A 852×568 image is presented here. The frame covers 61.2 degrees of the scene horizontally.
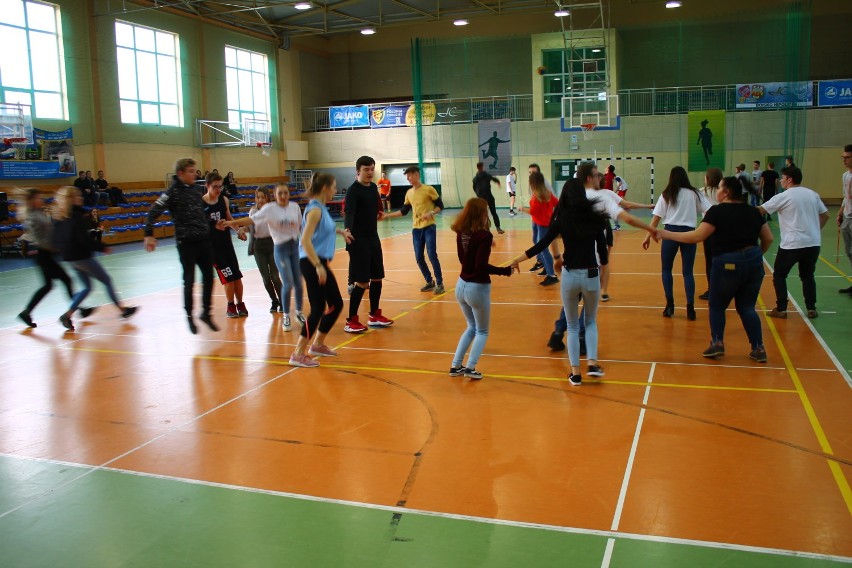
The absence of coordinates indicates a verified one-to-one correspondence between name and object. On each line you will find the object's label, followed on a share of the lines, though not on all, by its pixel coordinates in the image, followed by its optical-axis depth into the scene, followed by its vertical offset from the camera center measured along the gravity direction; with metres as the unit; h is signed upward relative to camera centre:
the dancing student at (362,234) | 8.70 -0.45
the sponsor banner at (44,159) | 22.29 +1.55
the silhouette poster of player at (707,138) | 30.78 +2.09
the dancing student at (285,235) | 8.98 -0.45
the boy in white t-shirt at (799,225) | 8.62 -0.49
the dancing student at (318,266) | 6.95 -0.66
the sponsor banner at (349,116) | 36.66 +4.15
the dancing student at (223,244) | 9.54 -0.58
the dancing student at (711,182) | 9.08 +0.06
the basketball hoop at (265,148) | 33.13 +2.46
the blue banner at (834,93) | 30.33 +3.78
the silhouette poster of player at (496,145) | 33.56 +2.24
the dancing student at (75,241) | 9.27 -0.45
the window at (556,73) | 32.47 +5.35
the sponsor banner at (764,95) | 30.23 +3.77
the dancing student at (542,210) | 11.34 -0.29
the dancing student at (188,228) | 8.49 -0.30
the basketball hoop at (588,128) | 24.87 +2.31
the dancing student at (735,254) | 6.96 -0.66
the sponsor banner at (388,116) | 35.78 +3.99
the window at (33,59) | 22.80 +4.81
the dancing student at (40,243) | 9.55 -0.48
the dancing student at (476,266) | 6.37 -0.63
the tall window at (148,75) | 27.06 +4.98
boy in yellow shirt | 10.80 -0.22
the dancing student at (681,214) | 8.80 -0.32
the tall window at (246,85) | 32.69 +5.38
